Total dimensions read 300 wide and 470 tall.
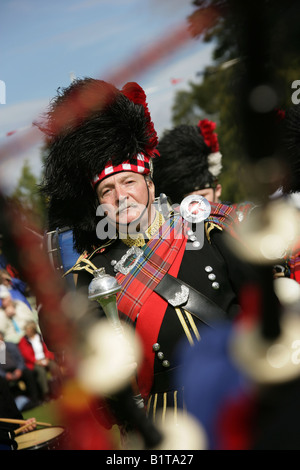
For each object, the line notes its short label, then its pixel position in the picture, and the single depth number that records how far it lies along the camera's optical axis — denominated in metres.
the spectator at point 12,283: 7.78
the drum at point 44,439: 7.66
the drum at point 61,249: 7.62
